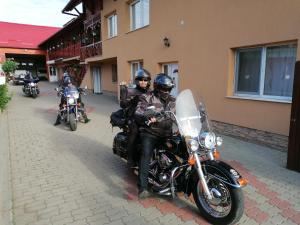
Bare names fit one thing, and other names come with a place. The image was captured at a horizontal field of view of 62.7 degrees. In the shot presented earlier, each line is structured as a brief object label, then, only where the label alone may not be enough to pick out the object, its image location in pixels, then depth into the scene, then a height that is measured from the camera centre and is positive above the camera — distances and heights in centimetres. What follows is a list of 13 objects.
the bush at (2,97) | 962 -82
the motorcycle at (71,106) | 743 -91
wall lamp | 872 +126
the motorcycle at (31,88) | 1531 -70
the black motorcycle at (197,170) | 267 -108
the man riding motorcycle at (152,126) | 328 -66
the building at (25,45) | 3141 +403
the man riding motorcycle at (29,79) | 1548 -15
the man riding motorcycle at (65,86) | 789 -30
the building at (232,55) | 534 +62
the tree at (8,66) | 2459 +105
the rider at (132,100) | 370 -36
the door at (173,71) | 876 +23
